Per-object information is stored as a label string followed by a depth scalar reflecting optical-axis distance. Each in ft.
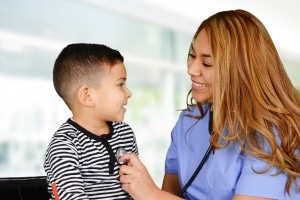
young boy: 3.72
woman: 3.90
